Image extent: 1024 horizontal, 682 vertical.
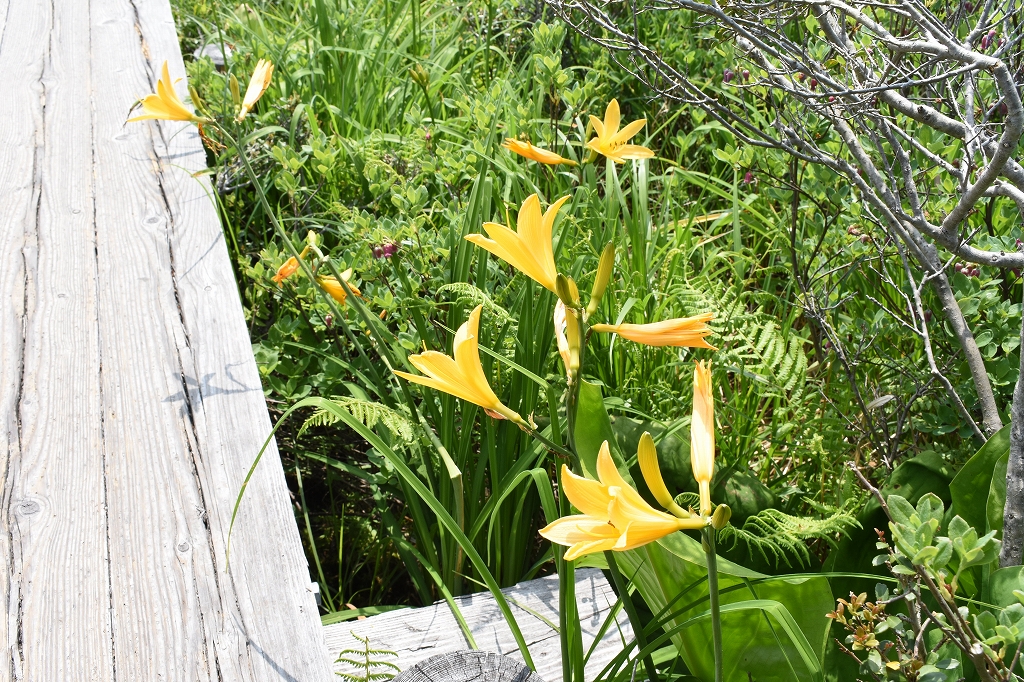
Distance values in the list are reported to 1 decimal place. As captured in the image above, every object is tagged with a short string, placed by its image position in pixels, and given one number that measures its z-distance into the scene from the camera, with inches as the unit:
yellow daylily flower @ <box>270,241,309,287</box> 67.1
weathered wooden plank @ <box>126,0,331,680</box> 49.7
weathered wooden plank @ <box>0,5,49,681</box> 52.6
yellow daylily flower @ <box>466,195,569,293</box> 38.5
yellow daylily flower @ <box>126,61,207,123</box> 63.1
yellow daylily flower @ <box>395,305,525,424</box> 36.8
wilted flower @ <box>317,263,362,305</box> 65.5
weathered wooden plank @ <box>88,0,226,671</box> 48.0
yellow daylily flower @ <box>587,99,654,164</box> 60.9
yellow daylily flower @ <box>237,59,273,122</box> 65.5
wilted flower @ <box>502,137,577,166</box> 61.7
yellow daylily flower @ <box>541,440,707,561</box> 30.4
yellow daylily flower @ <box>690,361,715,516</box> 34.0
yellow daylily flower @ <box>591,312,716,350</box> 37.9
